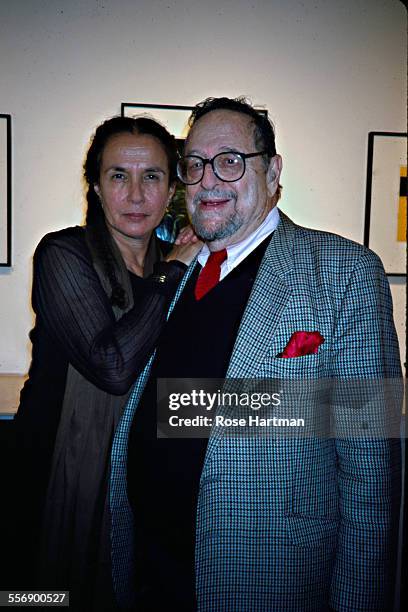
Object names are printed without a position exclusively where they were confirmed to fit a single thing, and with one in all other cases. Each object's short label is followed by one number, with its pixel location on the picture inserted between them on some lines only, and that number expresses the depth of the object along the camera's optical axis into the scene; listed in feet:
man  3.74
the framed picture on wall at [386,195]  8.04
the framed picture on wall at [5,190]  7.66
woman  4.70
